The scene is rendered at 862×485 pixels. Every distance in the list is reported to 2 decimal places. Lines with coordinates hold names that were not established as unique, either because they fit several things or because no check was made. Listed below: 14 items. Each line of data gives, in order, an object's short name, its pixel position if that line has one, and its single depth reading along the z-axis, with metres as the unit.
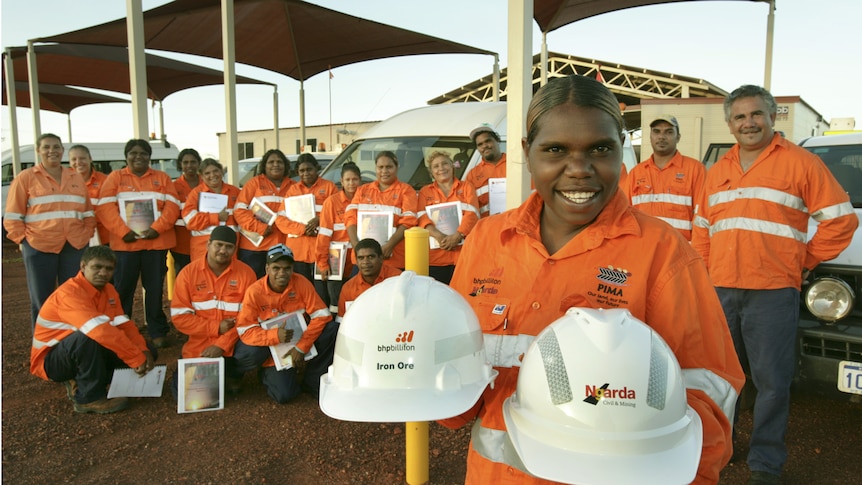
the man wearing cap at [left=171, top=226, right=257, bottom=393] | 4.97
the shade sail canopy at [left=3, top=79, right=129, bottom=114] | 19.28
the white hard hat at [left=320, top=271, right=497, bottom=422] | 1.35
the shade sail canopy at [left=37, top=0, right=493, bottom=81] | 10.59
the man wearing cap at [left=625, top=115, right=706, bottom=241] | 4.46
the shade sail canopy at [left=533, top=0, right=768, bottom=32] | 9.59
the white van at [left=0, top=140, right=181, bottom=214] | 15.80
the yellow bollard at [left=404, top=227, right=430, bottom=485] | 3.10
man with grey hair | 3.04
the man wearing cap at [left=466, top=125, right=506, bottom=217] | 5.59
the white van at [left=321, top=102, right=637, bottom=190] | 6.27
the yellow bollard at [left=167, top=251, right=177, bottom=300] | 7.24
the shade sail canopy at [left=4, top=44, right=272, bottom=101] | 13.40
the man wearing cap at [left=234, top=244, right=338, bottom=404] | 4.74
